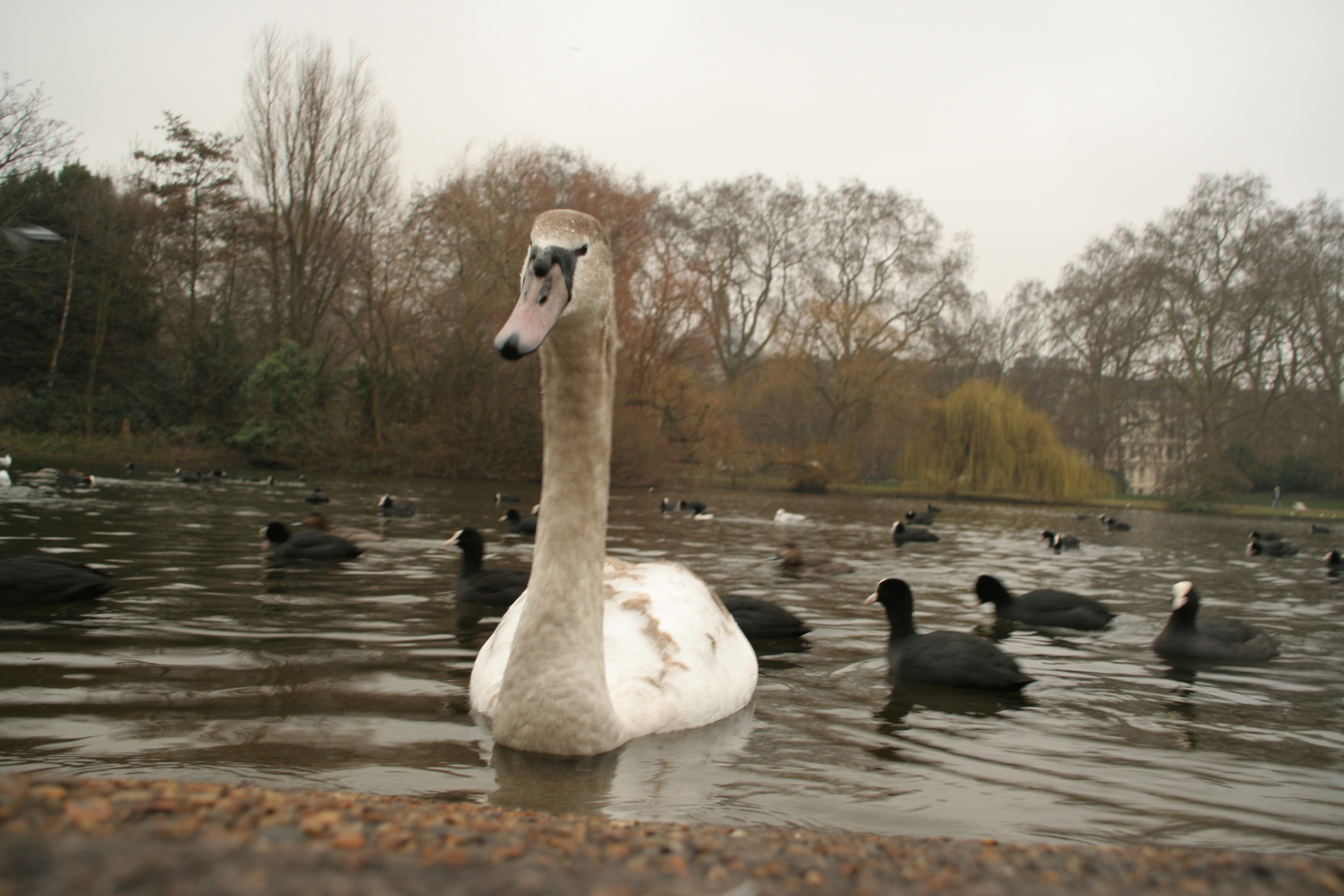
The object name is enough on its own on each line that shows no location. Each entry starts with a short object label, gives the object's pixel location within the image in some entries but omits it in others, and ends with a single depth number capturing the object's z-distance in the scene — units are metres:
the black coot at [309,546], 9.30
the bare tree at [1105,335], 41.22
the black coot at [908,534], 15.45
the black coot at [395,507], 15.09
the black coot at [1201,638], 6.37
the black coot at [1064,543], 15.28
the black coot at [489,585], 7.21
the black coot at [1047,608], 7.50
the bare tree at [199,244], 31.75
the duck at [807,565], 10.54
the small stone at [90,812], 1.26
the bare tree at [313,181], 31.62
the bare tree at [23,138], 18.61
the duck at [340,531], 11.11
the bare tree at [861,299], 39.19
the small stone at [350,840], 1.32
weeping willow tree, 36.09
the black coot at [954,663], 5.09
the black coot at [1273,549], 16.20
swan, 2.93
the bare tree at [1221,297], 38.06
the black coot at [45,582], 5.96
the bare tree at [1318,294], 38.06
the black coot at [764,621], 6.30
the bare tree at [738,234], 42.16
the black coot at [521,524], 13.34
